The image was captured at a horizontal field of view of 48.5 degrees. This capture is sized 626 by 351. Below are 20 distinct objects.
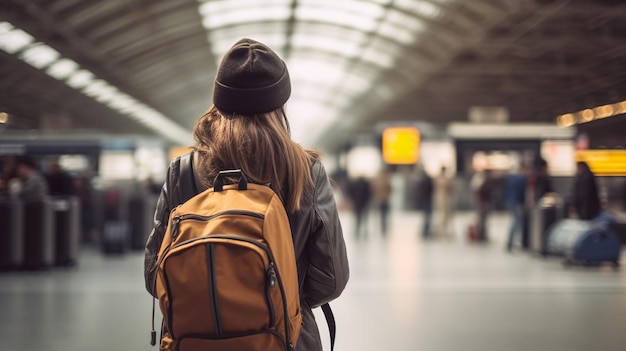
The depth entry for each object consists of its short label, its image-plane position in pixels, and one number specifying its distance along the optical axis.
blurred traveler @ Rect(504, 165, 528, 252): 12.92
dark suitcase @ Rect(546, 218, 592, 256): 10.30
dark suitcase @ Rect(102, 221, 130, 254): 12.62
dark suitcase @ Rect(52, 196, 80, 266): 10.45
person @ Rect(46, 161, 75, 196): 14.03
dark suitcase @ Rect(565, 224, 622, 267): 10.12
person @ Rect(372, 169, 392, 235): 17.16
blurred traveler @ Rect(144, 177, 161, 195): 17.30
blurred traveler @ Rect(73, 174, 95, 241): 15.70
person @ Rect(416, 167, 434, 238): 16.47
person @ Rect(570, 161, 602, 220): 10.35
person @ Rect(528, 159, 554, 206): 12.50
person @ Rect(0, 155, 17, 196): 10.98
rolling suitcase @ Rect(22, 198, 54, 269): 9.92
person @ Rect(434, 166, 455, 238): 16.58
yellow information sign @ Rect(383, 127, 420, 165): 21.38
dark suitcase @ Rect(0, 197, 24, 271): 9.73
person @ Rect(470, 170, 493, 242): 15.01
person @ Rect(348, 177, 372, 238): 16.92
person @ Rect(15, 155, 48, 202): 10.07
